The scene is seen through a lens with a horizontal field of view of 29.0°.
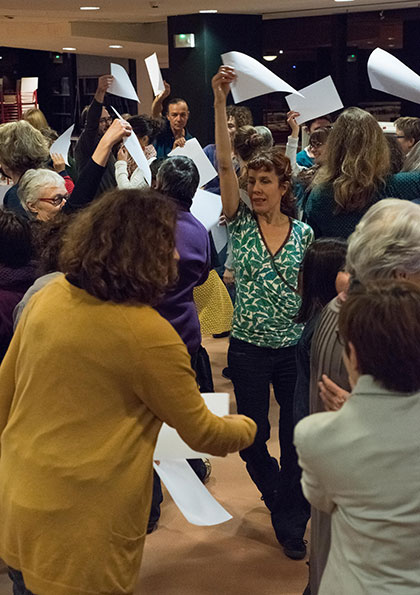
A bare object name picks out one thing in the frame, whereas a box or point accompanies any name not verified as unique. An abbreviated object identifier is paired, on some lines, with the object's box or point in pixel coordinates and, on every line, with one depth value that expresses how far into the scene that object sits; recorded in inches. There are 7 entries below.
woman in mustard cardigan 63.6
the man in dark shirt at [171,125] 229.3
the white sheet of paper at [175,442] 82.0
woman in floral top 114.2
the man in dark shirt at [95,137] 153.7
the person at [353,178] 123.4
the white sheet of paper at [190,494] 94.3
